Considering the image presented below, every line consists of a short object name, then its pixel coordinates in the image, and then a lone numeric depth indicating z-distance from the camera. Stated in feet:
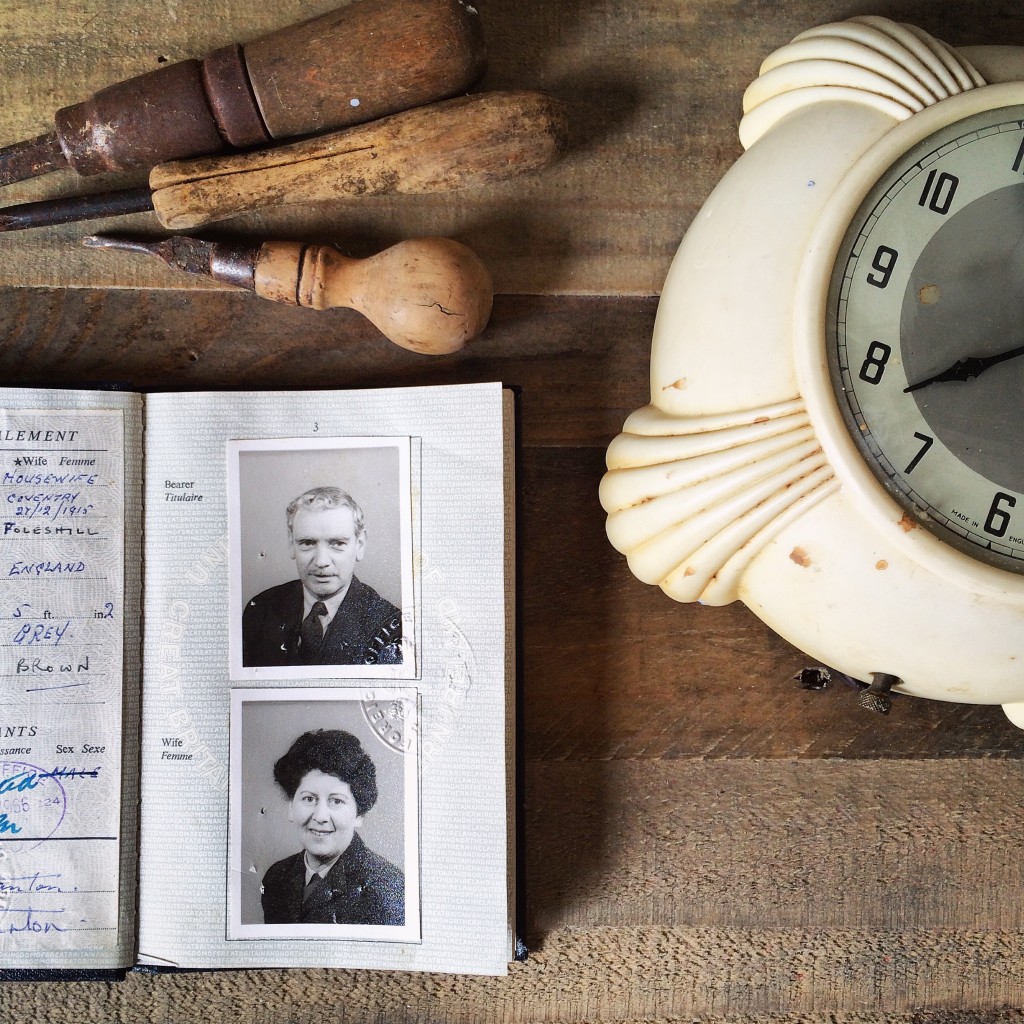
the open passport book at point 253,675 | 1.27
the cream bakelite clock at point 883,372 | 1.11
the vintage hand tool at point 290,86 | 1.19
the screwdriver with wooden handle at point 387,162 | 1.20
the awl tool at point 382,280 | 1.21
